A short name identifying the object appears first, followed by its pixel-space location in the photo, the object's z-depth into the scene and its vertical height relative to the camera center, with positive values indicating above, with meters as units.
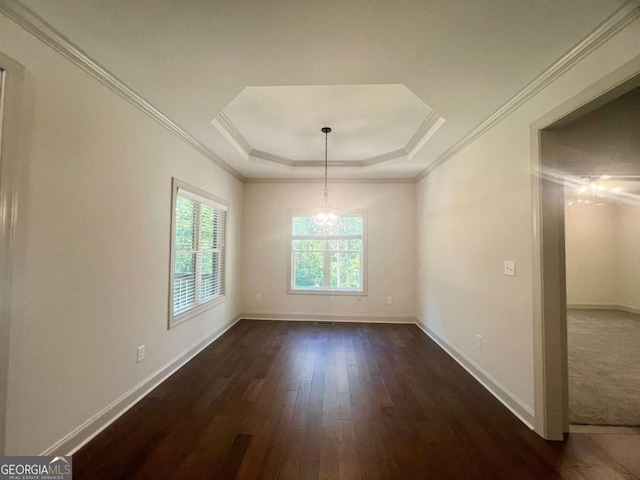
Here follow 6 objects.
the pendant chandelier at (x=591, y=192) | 4.89 +1.27
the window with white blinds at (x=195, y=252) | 3.09 -0.06
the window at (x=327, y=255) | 5.21 -0.10
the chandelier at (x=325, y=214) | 3.87 +0.51
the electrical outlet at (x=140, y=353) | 2.42 -0.96
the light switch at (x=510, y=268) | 2.33 -0.13
